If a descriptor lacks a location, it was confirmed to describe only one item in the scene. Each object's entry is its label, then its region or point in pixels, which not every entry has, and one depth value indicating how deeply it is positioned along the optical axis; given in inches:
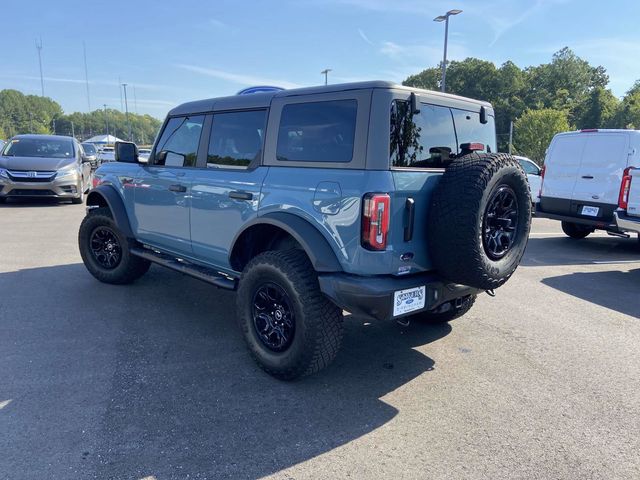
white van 312.7
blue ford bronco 112.9
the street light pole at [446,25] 826.8
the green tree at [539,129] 1526.8
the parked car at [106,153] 1147.3
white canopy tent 1959.6
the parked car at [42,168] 434.3
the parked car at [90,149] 934.2
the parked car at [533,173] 536.7
